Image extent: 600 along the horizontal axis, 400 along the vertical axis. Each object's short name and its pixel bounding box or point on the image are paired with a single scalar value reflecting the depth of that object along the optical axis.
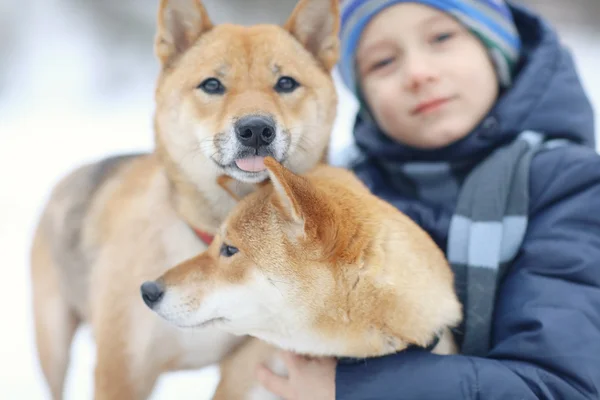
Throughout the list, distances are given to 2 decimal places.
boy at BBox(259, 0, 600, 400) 0.68
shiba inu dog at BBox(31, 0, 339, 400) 0.71
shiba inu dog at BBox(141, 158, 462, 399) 0.66
